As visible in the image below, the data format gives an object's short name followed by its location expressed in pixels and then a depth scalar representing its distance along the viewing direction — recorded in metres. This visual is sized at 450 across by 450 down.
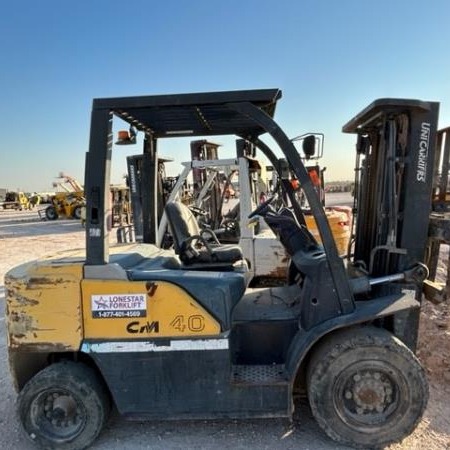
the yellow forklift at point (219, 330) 2.98
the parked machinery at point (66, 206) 26.34
